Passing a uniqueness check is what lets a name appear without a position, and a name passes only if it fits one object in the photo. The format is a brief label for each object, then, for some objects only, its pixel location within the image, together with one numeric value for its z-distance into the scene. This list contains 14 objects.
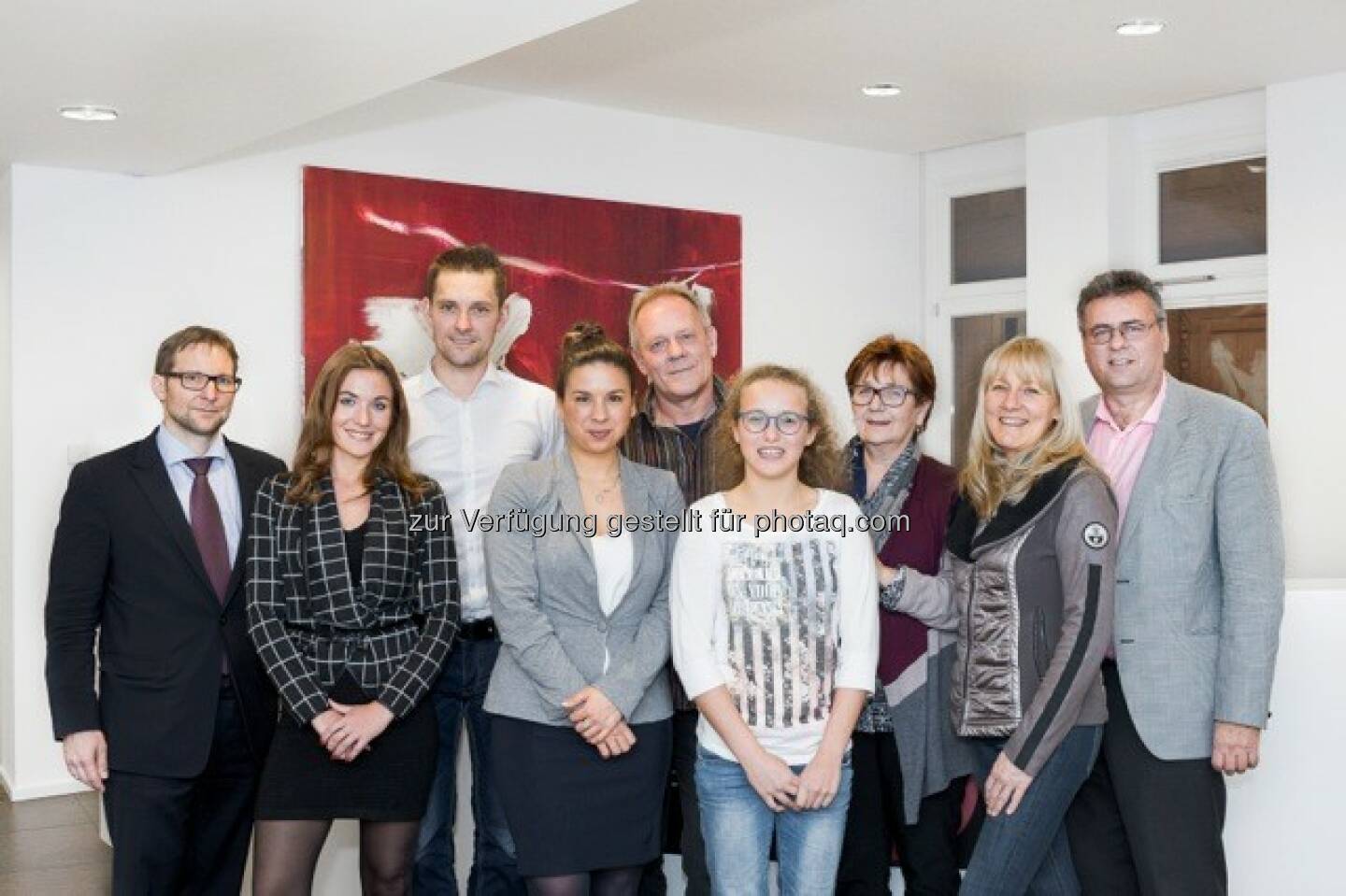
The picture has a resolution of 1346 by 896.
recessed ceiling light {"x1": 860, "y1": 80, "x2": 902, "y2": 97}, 6.83
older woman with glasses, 3.17
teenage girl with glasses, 3.01
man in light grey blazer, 2.93
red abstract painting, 6.39
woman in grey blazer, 3.12
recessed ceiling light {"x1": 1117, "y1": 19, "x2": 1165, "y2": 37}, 5.70
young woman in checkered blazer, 3.14
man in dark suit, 3.19
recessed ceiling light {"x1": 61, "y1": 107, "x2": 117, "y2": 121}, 4.77
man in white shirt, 3.49
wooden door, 7.08
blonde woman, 2.92
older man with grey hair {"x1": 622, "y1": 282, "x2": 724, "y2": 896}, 3.47
